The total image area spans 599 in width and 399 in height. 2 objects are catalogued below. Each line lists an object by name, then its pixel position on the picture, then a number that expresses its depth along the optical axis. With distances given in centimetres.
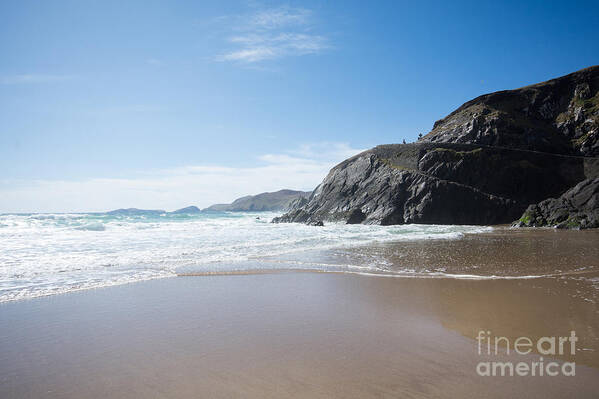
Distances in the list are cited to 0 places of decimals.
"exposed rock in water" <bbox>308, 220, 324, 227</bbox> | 3620
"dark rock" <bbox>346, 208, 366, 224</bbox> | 3791
